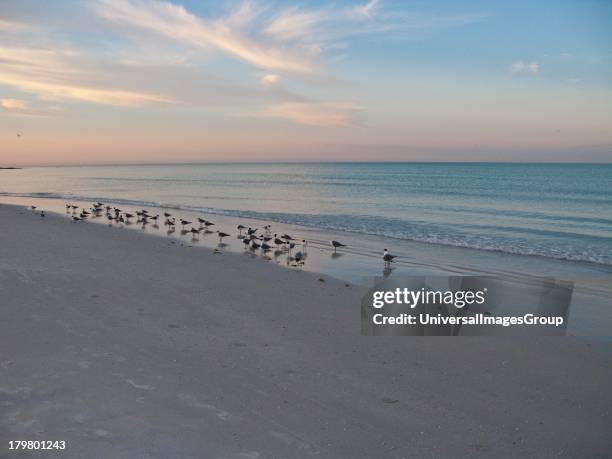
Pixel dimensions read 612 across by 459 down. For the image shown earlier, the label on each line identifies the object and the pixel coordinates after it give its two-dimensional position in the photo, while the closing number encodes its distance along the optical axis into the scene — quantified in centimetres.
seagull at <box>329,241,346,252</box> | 1789
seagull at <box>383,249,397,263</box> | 1530
